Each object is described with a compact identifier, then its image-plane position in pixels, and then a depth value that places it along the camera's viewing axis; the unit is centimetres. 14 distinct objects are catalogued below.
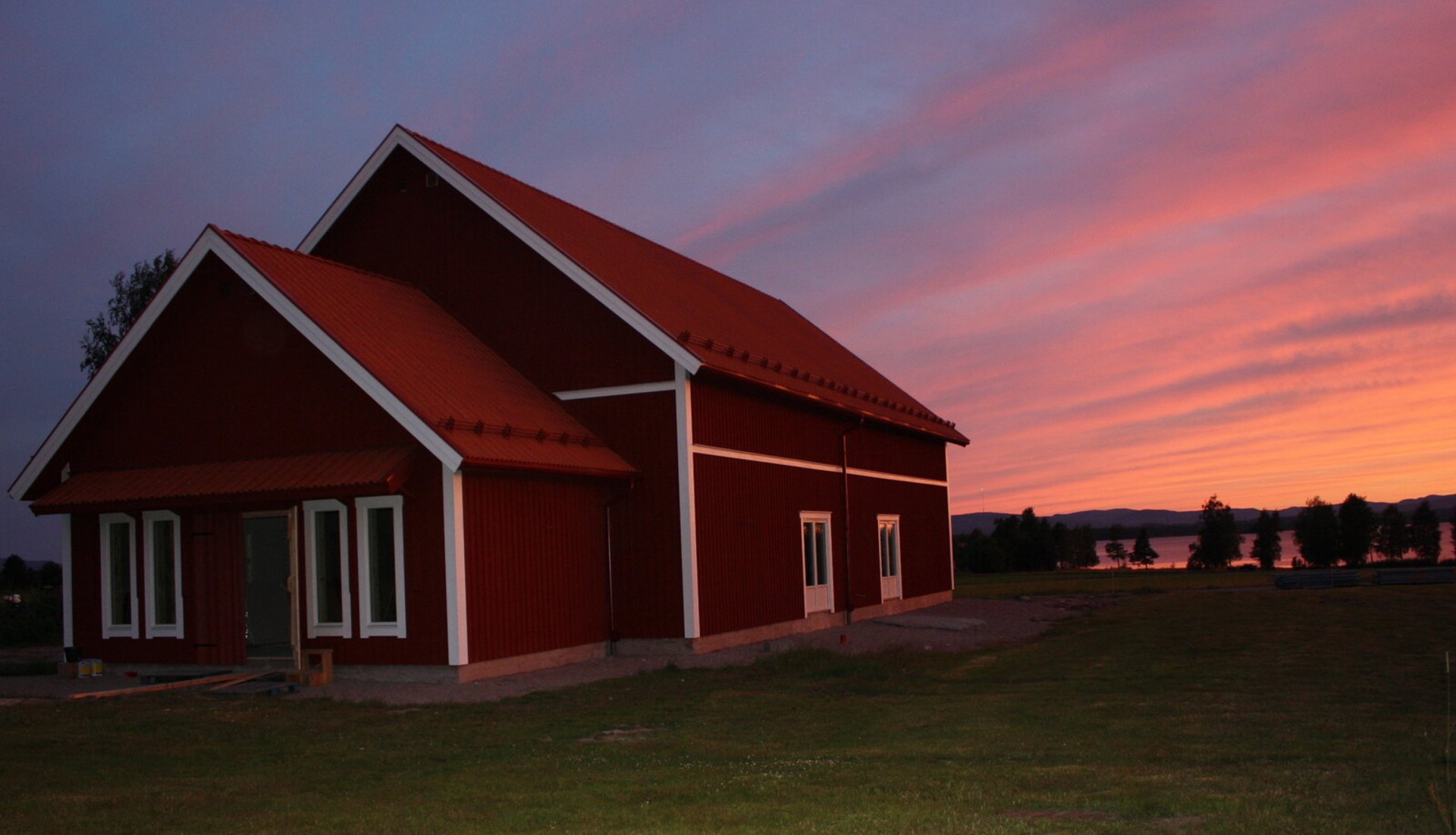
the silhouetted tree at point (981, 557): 6762
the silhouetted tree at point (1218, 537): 6681
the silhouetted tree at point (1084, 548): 6944
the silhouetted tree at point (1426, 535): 6388
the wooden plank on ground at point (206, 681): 1758
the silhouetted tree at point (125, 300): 4272
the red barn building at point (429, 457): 1845
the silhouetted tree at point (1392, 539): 6291
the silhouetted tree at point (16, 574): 6028
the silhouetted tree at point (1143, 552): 7731
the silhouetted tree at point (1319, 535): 6266
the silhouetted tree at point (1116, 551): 8106
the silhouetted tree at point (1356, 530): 6147
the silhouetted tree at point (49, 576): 5791
